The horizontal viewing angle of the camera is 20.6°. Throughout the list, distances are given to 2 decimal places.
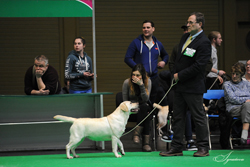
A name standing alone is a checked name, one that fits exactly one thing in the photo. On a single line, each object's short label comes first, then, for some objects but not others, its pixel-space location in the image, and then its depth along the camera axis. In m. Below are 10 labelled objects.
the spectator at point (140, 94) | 10.11
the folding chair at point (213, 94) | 12.26
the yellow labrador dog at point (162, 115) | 10.79
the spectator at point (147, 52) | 11.13
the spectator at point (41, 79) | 10.36
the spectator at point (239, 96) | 10.61
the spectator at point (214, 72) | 13.17
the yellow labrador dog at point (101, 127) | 8.67
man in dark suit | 8.69
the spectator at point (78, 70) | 11.66
